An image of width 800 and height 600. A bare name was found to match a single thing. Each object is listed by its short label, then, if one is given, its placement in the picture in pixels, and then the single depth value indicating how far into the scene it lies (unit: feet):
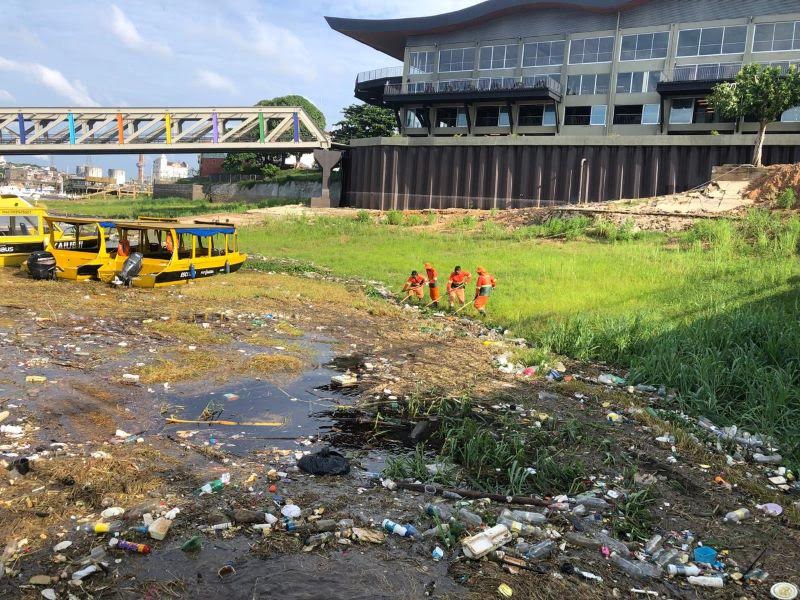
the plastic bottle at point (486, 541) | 15.80
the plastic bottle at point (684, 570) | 15.81
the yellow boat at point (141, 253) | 53.01
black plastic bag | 20.56
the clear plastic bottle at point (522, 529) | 17.15
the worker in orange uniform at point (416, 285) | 52.03
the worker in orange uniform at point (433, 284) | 50.21
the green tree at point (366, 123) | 192.24
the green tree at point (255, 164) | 186.93
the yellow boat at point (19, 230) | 58.90
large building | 113.60
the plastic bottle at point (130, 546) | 15.26
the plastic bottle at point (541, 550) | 16.07
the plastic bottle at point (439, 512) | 17.88
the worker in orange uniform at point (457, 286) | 49.47
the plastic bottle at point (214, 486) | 18.53
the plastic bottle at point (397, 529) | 16.89
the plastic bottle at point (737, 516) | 19.12
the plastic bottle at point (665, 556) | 16.24
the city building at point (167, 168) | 548.97
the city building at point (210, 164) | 234.79
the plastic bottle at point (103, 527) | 15.97
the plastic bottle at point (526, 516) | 17.88
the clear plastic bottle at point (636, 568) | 15.70
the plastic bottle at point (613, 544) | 16.74
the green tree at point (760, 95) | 101.91
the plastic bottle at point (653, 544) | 16.85
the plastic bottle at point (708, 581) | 15.47
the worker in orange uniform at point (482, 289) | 46.96
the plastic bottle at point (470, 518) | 17.54
